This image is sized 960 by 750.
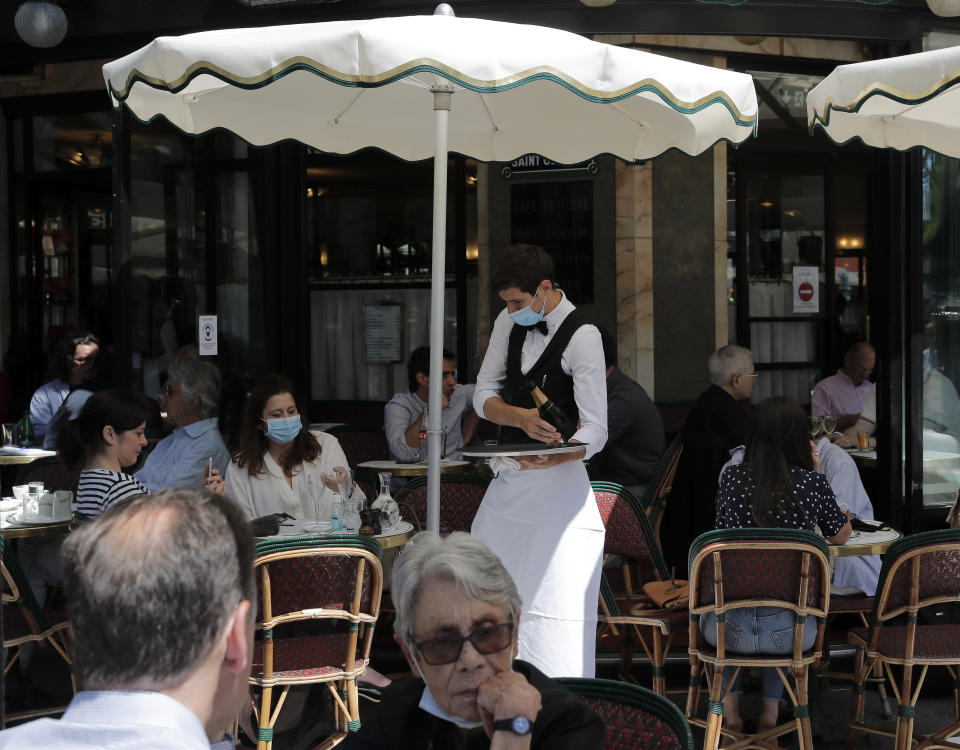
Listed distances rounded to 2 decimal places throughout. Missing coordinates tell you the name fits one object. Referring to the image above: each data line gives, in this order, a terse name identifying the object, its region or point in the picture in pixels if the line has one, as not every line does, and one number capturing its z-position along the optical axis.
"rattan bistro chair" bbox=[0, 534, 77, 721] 4.20
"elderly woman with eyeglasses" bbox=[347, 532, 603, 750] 2.14
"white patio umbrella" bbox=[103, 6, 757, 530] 3.30
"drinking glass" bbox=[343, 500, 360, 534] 4.74
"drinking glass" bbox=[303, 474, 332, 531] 4.79
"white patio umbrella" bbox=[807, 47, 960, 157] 3.78
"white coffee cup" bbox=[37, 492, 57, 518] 5.11
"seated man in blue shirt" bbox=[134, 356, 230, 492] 5.51
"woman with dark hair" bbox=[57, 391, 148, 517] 4.56
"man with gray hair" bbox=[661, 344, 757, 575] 5.71
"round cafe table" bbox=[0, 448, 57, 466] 7.20
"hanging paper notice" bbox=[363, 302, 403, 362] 9.55
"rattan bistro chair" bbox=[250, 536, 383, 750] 3.89
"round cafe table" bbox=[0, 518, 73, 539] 4.82
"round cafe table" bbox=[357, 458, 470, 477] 6.70
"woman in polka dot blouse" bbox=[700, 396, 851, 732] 4.40
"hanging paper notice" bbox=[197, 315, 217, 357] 7.76
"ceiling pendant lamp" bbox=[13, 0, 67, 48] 7.38
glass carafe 4.82
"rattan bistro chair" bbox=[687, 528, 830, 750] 3.97
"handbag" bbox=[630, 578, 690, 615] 4.70
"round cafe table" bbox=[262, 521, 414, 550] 4.63
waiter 4.01
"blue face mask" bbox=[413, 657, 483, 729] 2.24
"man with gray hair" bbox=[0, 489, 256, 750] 1.32
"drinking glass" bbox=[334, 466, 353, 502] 4.78
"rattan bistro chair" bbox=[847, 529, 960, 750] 4.06
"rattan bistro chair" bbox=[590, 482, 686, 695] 4.93
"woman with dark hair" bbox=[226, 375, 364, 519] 5.09
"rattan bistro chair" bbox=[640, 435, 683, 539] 5.91
